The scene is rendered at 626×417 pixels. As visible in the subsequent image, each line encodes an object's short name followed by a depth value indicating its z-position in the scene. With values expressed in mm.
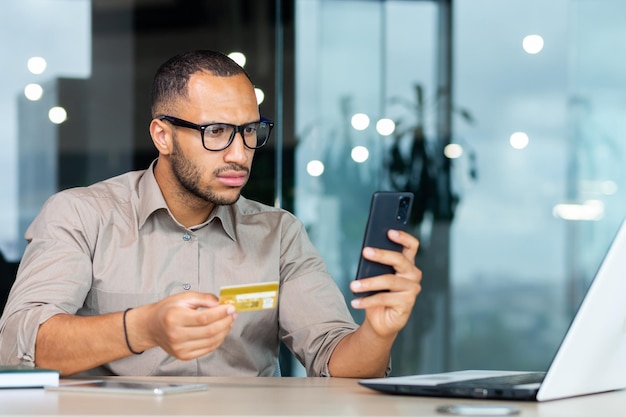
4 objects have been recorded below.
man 1926
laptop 1478
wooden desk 1454
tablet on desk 1566
